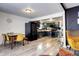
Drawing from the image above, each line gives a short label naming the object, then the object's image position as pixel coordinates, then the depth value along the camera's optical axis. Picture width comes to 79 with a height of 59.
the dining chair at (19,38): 2.36
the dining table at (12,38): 2.32
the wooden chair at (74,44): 1.56
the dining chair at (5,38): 2.30
